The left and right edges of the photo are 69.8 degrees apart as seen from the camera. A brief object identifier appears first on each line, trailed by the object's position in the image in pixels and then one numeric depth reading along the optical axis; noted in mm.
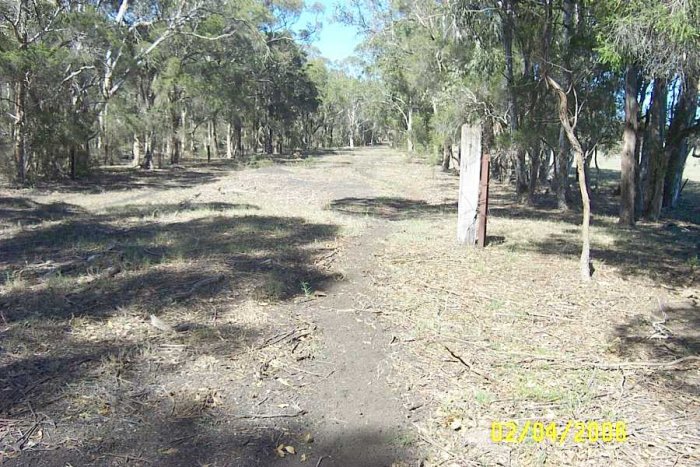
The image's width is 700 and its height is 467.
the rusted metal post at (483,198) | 8375
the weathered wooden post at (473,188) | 8367
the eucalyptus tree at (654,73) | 6043
